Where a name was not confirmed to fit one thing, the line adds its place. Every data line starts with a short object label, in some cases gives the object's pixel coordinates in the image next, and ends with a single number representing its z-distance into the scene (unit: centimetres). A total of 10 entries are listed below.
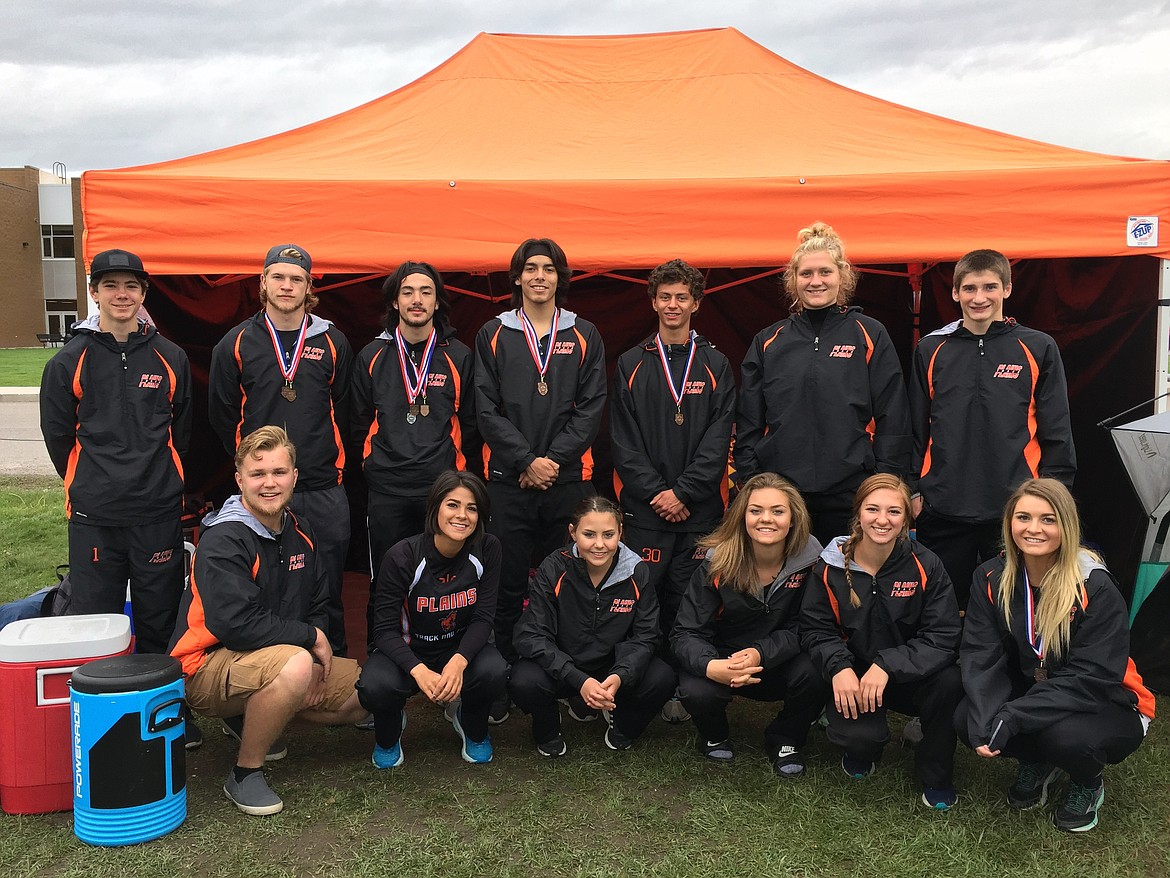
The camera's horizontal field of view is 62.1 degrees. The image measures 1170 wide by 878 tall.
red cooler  268
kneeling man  281
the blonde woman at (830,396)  325
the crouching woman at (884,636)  283
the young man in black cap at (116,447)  321
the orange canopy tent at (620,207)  345
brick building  3941
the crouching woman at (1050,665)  263
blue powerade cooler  252
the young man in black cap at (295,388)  340
